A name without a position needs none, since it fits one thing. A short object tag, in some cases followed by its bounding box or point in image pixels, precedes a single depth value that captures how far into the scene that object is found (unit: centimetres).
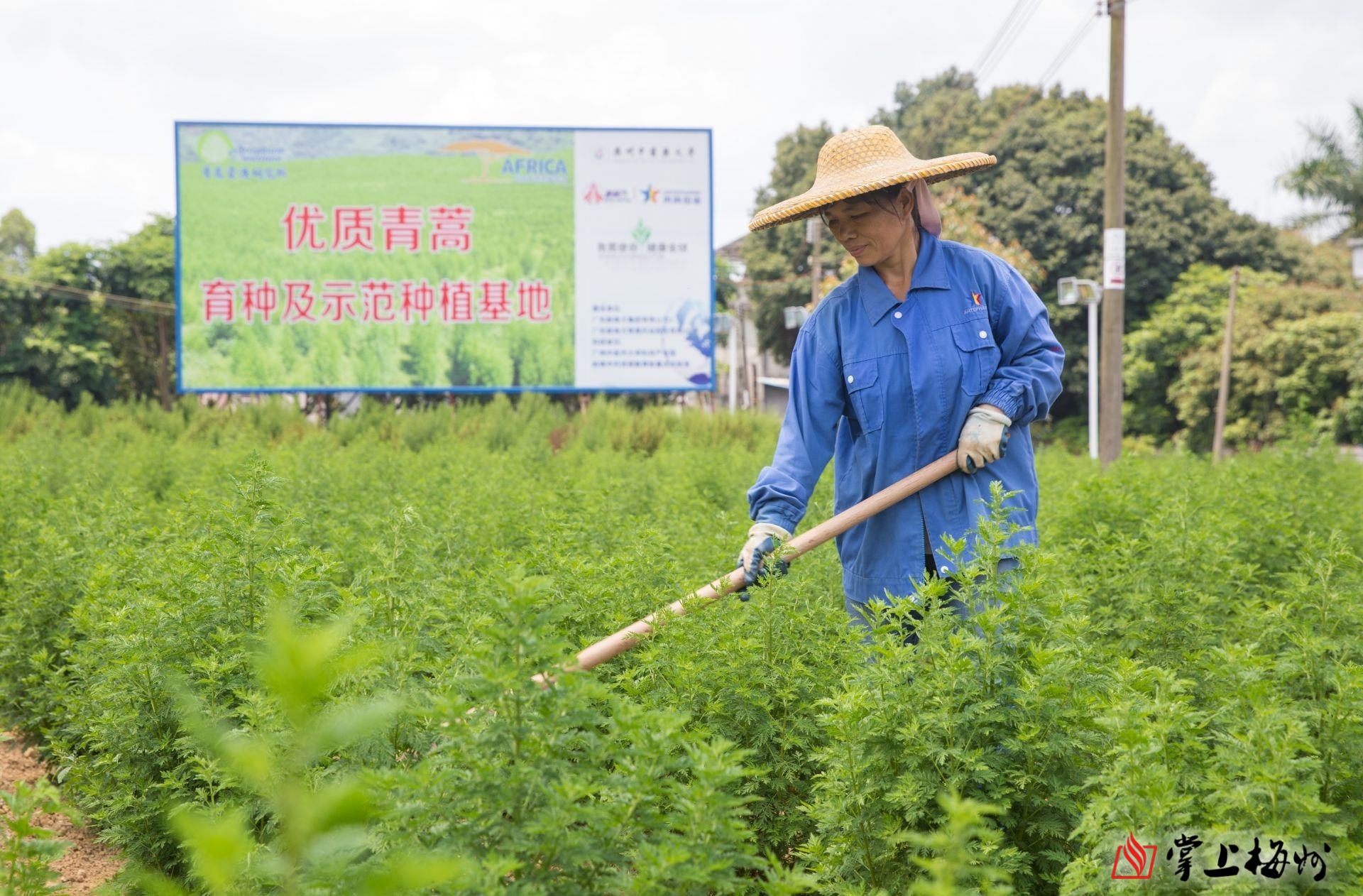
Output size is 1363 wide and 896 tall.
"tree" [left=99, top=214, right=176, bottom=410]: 2947
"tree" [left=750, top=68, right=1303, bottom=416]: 3012
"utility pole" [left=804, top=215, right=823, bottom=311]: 2634
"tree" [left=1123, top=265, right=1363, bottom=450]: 2442
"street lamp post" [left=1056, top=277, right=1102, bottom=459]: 1684
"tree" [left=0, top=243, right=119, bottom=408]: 2656
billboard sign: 1747
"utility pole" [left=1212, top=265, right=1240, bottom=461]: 2356
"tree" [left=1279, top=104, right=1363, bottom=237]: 2514
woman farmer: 367
